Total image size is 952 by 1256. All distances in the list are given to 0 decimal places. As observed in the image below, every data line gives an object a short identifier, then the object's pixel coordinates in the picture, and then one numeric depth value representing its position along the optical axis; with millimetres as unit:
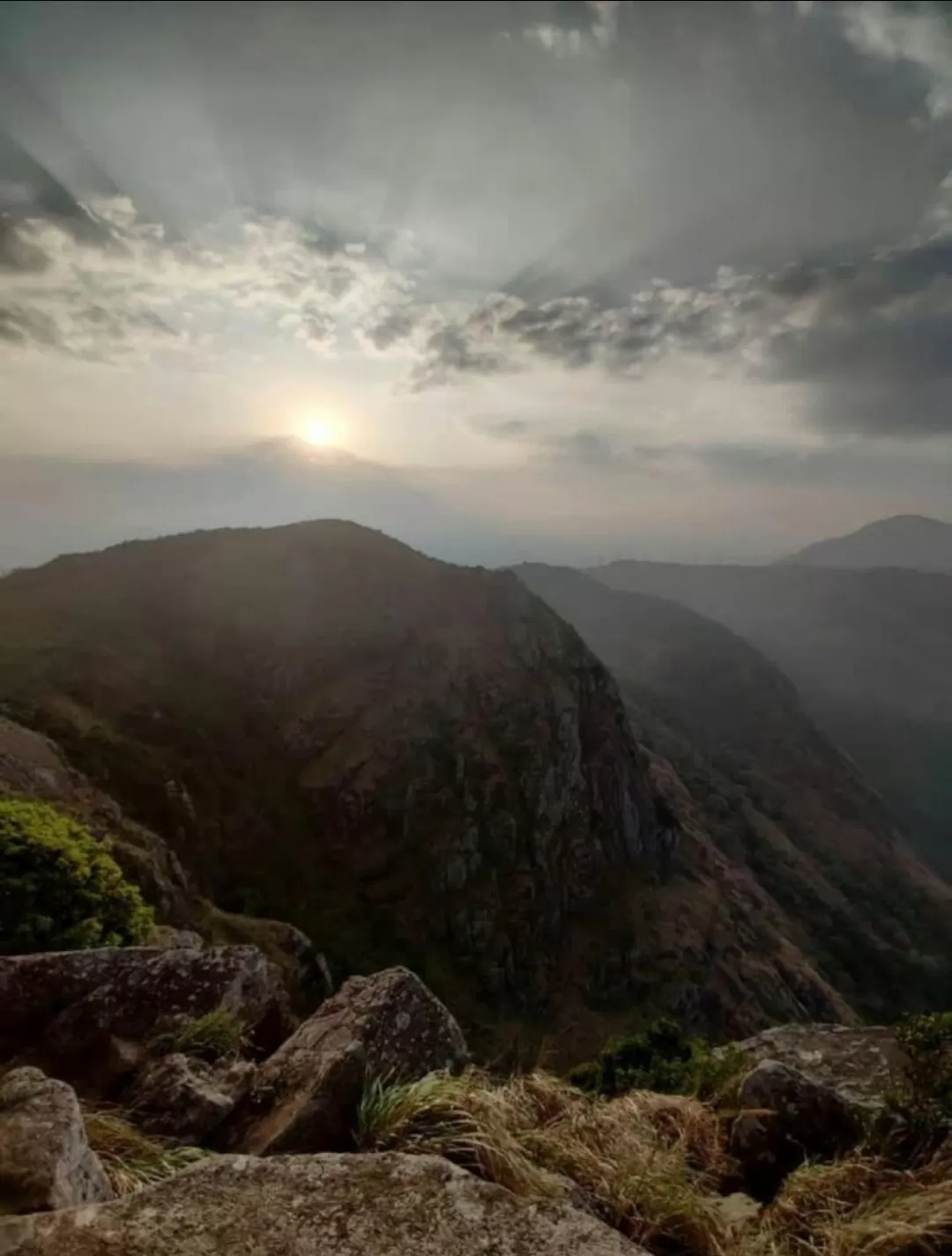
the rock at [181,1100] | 5004
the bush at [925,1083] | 4832
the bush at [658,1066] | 7504
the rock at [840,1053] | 8250
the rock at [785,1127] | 5254
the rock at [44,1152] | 3301
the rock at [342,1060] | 4781
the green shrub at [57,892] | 9367
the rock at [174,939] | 11836
